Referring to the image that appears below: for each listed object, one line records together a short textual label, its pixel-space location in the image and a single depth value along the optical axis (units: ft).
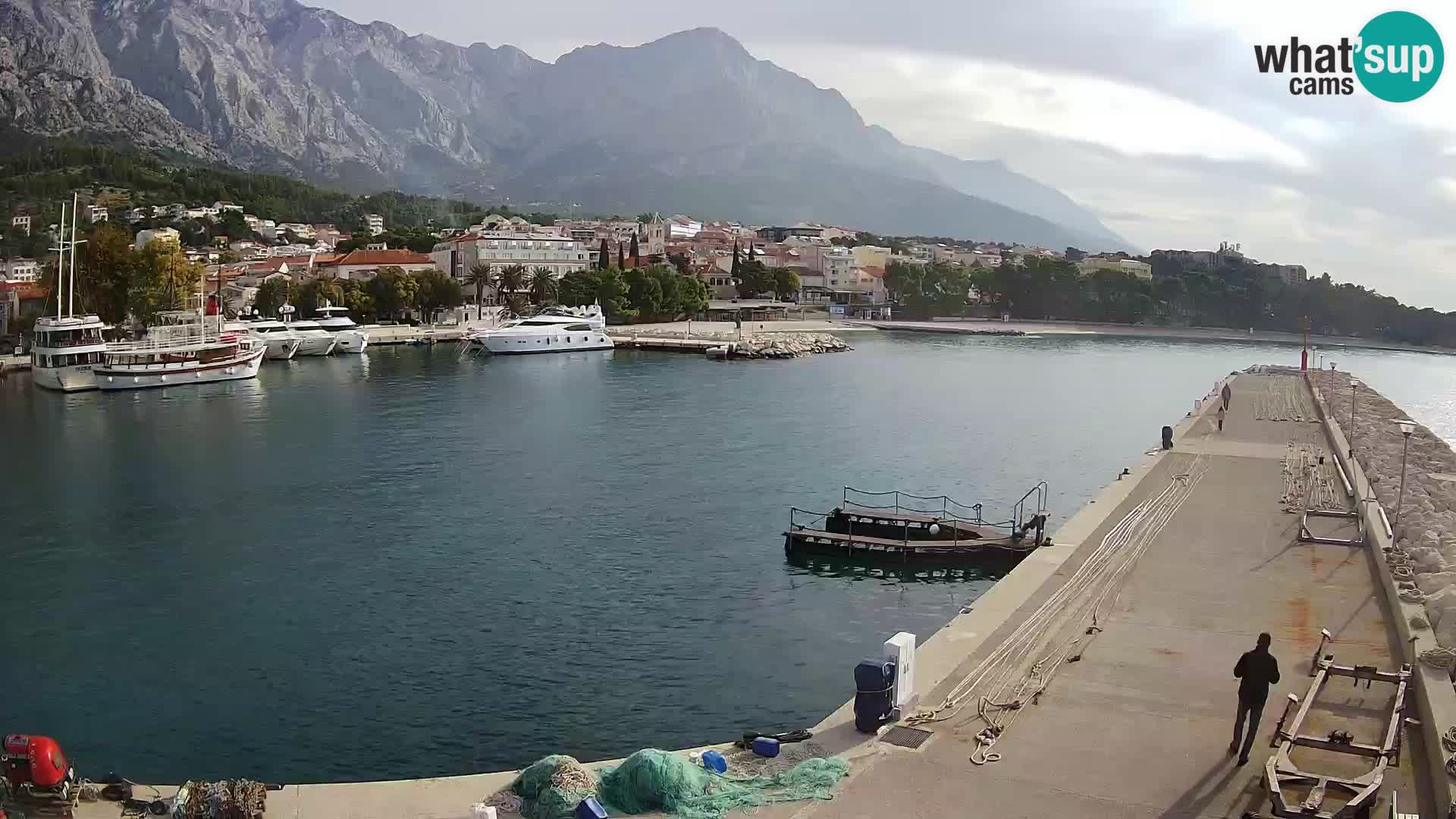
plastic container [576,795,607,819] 23.27
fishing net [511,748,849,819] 24.79
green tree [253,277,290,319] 258.57
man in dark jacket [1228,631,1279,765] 26.84
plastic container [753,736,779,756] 27.89
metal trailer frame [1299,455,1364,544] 52.06
